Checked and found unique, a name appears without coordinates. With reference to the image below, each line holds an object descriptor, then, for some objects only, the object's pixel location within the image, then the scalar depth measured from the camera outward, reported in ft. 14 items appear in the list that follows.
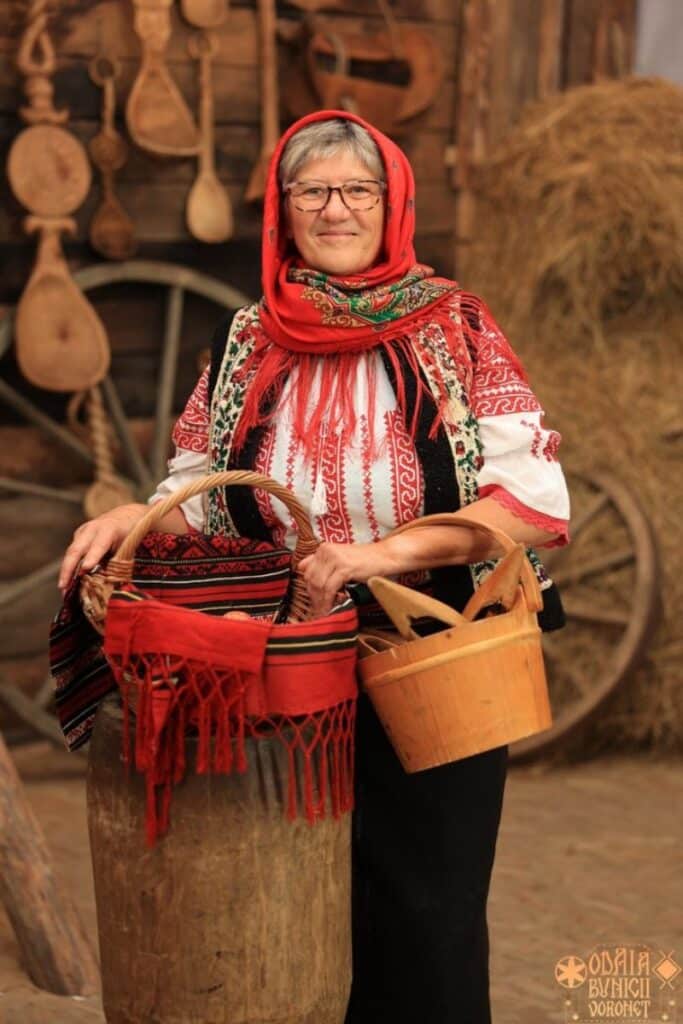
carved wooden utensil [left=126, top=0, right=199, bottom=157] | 13.65
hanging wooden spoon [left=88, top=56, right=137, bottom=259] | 13.66
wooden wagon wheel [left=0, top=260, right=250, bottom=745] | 13.89
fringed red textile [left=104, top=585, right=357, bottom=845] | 6.09
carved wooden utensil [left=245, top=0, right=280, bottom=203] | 14.32
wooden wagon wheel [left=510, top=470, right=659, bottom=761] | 14.28
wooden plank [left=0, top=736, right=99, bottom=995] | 9.83
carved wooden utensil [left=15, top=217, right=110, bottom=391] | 13.35
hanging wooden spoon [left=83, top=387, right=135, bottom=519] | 13.85
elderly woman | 7.06
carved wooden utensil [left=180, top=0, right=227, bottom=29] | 13.94
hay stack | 14.85
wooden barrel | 6.35
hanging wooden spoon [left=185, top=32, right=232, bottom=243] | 14.10
